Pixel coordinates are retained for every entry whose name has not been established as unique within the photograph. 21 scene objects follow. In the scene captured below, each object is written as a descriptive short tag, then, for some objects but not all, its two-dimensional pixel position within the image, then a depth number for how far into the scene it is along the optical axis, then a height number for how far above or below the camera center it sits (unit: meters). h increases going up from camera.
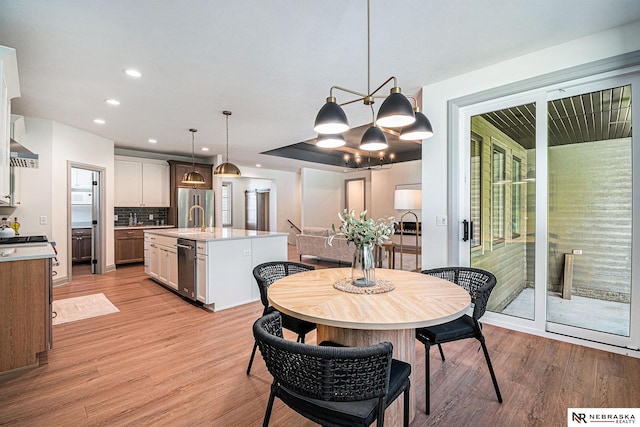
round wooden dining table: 1.30 -0.44
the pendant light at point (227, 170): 4.32 +0.62
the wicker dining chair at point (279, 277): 2.06 -0.50
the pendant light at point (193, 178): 4.94 +0.58
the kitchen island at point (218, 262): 3.64 -0.62
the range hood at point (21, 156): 2.98 +0.57
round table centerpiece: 1.77 -0.15
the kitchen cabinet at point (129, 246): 6.18 -0.66
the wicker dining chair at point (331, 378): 1.06 -0.60
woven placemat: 1.70 -0.43
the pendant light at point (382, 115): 1.67 +0.56
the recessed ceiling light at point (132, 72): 2.96 +1.39
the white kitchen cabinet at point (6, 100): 2.34 +0.96
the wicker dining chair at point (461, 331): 1.81 -0.71
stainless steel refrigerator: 6.92 +0.22
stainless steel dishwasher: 3.78 -0.69
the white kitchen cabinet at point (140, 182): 6.43 +0.70
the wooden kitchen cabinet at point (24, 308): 2.25 -0.71
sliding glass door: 2.49 +0.06
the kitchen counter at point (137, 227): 6.30 -0.27
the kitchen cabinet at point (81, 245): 6.33 -0.64
